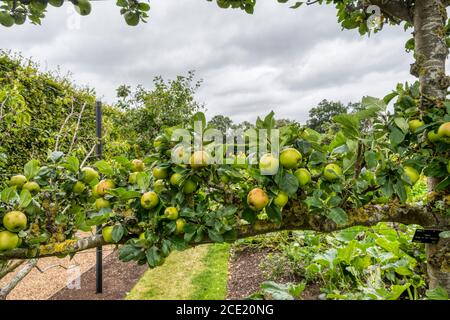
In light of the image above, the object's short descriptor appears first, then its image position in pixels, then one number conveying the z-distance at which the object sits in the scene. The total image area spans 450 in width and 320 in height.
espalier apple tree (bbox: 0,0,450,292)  1.09
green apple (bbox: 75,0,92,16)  1.35
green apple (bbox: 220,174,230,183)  1.13
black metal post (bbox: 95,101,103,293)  4.08
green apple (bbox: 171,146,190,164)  1.07
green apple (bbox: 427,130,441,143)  1.12
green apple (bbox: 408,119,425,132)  1.15
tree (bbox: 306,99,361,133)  30.30
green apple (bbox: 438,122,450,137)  1.04
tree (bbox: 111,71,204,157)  8.54
